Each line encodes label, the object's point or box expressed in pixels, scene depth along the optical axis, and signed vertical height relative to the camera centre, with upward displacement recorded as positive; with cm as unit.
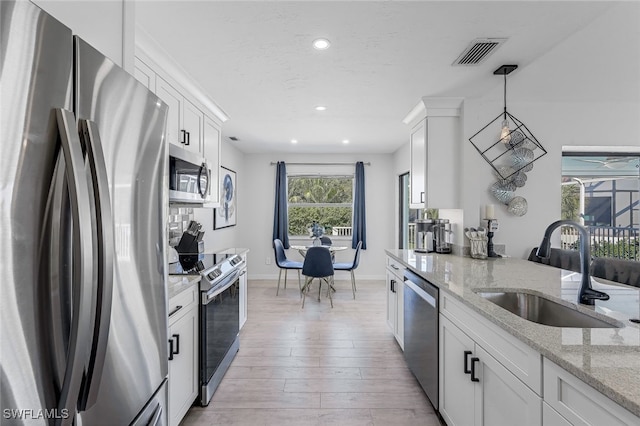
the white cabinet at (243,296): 328 -85
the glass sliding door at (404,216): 541 -2
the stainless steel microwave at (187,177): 209 +27
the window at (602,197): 325 +19
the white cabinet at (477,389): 117 -76
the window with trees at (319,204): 618 +20
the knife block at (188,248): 273 -29
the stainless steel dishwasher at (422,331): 203 -82
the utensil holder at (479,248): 286 -29
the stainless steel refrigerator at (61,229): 58 -3
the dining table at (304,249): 517 -56
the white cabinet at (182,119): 225 +77
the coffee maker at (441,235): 324 -20
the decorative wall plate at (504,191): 303 +23
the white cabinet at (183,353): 174 -82
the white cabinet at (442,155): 309 +58
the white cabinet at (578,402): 80 -51
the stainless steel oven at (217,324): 214 -82
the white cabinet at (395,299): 289 -82
